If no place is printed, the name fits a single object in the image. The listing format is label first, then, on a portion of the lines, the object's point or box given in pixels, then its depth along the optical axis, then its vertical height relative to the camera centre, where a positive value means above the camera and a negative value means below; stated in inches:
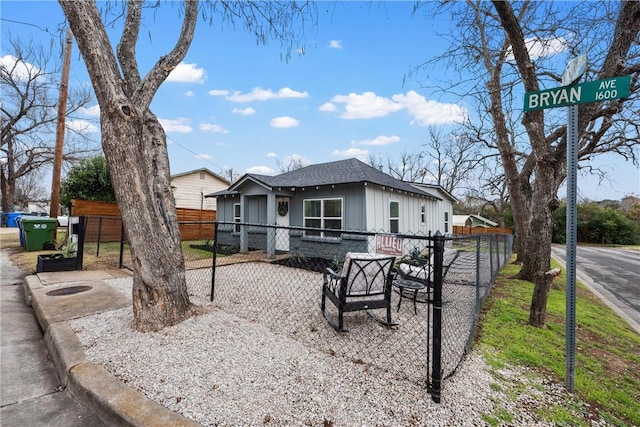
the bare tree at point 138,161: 130.3 +26.3
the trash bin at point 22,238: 427.3 -29.8
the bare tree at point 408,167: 1435.8 +273.0
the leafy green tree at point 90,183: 559.8 +67.9
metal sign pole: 99.2 -4.9
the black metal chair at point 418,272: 182.7 -35.1
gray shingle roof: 390.0 +65.2
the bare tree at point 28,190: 1736.0 +173.4
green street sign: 93.8 +43.5
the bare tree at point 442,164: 1117.1 +257.8
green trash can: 384.8 -20.2
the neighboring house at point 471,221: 1291.8 +2.7
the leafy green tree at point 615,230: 1112.8 -26.5
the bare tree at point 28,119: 733.1 +282.8
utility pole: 396.2 +124.0
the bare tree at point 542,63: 172.6 +119.9
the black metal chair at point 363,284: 143.4 -31.6
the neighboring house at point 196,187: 827.1 +97.4
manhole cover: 193.7 -49.8
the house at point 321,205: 382.0 +22.5
